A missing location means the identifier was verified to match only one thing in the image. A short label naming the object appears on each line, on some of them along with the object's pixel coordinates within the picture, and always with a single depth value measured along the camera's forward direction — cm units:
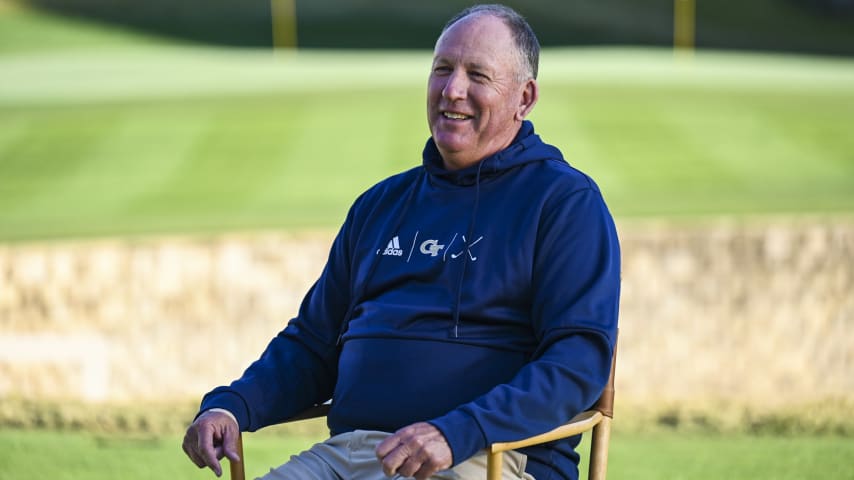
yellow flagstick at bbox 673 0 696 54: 5301
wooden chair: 612
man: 614
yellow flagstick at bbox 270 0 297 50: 4994
